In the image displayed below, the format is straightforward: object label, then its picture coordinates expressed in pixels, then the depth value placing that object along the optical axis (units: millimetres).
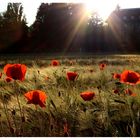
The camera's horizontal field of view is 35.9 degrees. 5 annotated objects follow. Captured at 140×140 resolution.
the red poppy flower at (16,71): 1024
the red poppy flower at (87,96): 1065
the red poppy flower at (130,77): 1085
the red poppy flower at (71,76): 1210
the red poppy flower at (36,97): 962
